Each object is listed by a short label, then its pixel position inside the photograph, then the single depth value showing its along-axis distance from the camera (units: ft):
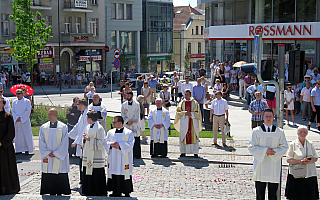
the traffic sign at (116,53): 104.53
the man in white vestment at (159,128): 48.32
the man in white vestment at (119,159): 34.63
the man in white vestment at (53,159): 34.58
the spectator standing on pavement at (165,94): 71.75
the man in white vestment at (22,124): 49.78
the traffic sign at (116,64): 101.87
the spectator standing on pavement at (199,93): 64.90
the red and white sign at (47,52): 160.45
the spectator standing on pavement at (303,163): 32.76
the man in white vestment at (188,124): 48.52
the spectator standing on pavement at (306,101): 68.54
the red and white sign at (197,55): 280.66
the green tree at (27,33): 99.25
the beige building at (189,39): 275.18
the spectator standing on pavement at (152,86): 88.74
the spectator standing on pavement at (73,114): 46.98
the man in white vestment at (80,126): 37.91
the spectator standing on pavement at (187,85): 74.46
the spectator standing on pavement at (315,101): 62.28
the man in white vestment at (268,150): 30.99
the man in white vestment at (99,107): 46.78
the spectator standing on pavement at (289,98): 67.10
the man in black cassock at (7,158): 34.40
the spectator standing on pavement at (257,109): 53.21
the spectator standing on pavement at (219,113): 53.11
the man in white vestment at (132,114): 48.47
